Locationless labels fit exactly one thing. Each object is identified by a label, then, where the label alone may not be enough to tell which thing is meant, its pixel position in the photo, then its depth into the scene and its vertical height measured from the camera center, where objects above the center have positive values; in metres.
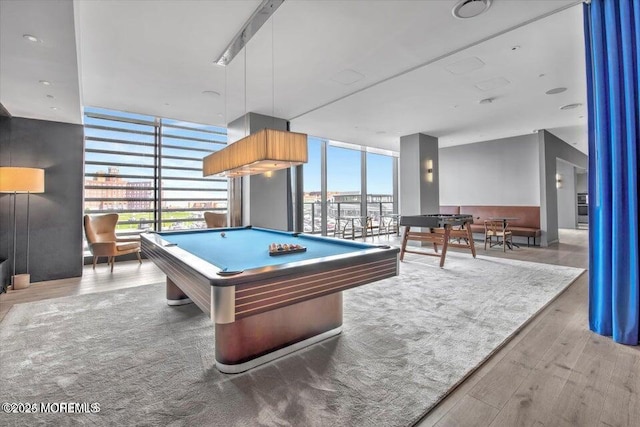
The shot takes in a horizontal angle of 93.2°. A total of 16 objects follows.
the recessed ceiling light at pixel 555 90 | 4.83 +2.02
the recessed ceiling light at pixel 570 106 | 5.68 +2.05
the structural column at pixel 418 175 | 7.94 +1.08
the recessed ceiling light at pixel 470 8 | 2.73 +1.93
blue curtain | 2.40 +0.43
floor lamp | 4.02 +0.47
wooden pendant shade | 2.79 +0.64
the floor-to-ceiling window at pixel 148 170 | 5.91 +0.99
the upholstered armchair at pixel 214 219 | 6.18 -0.04
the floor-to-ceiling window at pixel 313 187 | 8.87 +0.87
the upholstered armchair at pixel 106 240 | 4.94 -0.39
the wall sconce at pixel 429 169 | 8.13 +1.26
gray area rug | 1.69 -1.06
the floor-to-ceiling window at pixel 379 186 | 10.23 +1.07
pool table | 1.66 -0.42
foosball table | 5.59 -0.19
